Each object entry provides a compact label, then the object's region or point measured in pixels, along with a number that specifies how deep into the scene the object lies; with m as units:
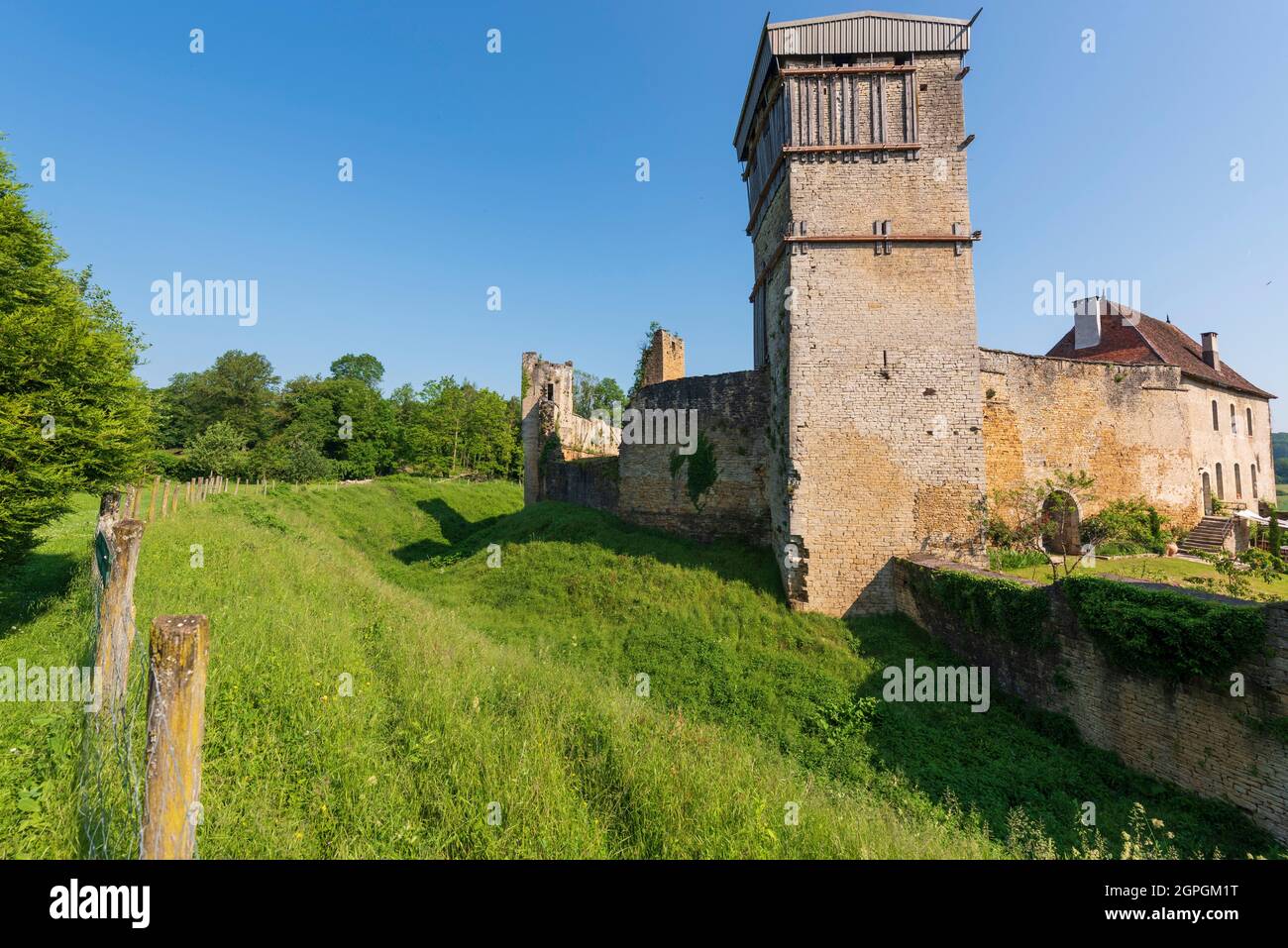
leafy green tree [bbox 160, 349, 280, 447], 43.28
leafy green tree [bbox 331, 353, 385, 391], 60.22
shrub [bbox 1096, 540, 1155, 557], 14.67
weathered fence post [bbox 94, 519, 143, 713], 4.29
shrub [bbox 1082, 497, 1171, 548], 14.99
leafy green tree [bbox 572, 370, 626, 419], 60.75
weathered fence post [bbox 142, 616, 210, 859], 2.39
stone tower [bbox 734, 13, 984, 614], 11.54
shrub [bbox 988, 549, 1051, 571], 12.45
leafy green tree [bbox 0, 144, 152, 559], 6.23
